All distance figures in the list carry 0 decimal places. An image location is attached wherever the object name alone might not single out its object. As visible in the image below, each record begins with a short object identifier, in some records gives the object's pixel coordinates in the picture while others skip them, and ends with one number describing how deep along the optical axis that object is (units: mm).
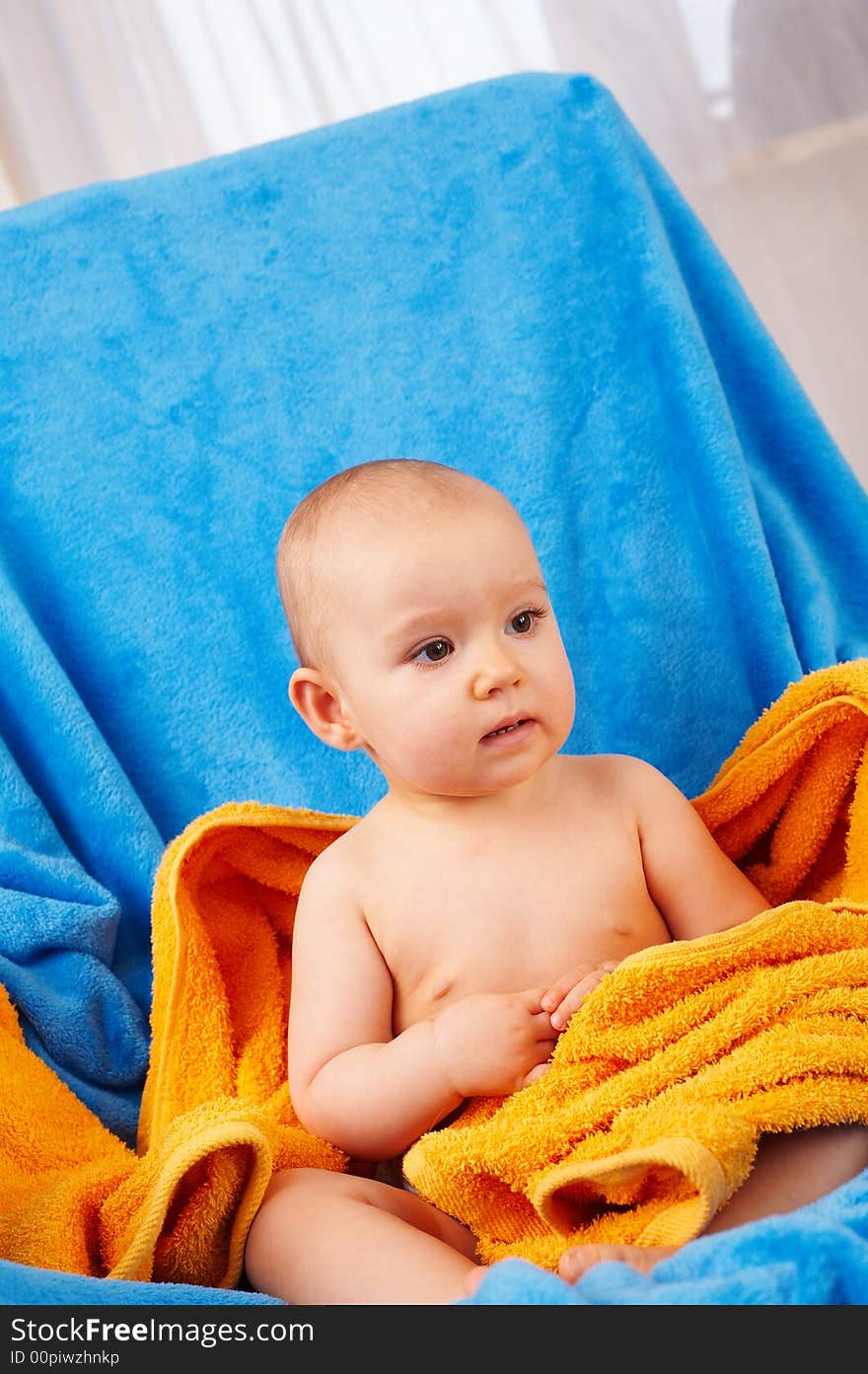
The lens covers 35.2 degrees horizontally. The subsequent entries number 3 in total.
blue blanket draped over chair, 1351
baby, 918
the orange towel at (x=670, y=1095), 752
